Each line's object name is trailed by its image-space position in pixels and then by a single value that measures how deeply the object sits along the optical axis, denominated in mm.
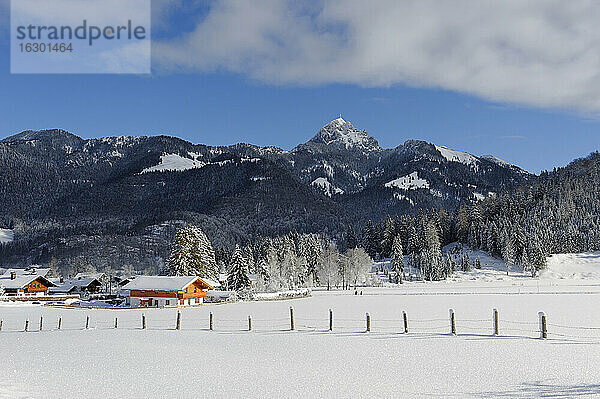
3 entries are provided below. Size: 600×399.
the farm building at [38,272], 102125
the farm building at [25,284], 90644
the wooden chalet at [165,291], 63938
